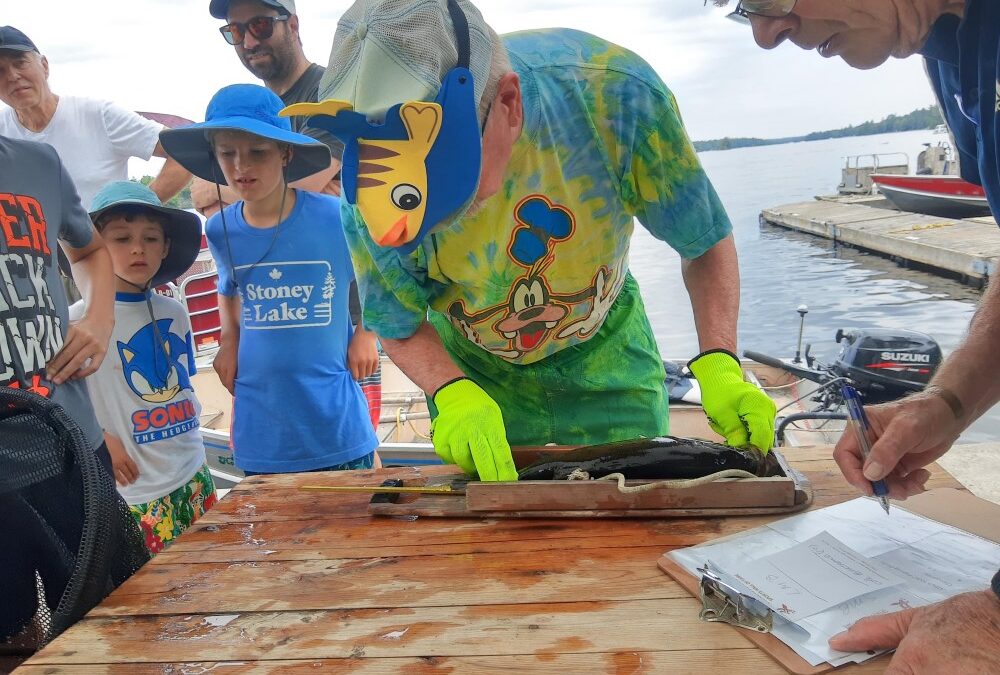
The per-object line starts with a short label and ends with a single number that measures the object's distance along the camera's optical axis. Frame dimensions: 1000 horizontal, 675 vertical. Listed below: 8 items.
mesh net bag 1.48
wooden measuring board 1.68
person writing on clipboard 1.05
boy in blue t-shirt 3.00
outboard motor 4.34
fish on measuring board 1.76
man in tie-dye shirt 1.51
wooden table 1.22
